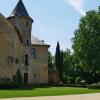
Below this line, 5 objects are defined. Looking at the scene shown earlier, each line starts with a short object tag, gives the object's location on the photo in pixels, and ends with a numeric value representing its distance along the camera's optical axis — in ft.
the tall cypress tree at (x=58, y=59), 143.70
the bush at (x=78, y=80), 135.97
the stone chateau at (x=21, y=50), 105.90
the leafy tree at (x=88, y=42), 116.48
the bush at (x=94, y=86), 97.42
